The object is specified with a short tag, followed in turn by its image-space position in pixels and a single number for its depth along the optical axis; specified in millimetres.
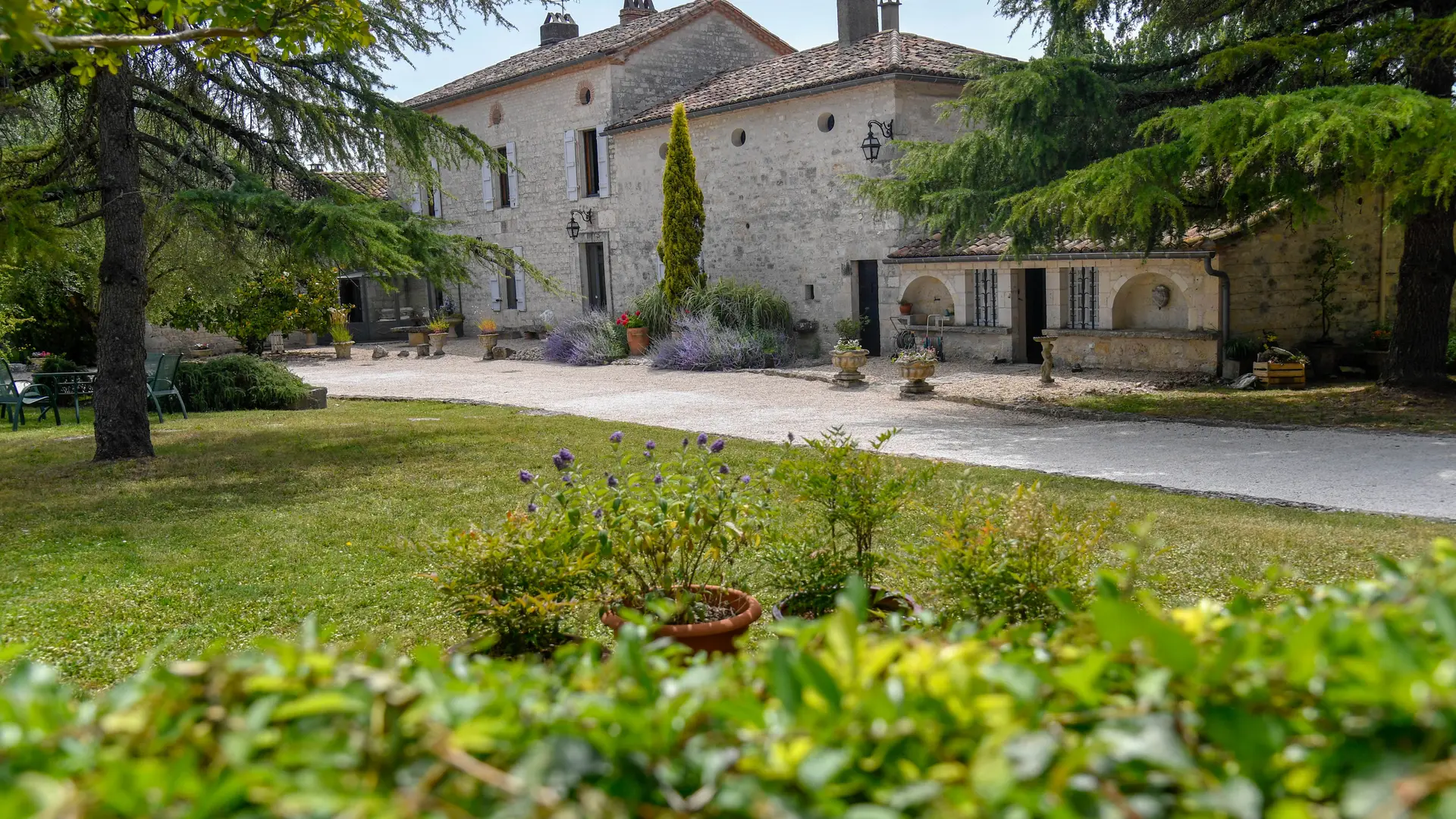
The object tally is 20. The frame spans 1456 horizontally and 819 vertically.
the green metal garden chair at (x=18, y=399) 13211
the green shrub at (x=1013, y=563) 3838
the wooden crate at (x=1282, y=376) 13281
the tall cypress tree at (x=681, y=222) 20781
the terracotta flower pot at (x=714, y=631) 4055
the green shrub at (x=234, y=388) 15719
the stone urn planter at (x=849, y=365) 15594
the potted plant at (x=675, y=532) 4203
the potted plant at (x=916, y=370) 14336
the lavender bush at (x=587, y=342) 21266
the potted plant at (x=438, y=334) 25422
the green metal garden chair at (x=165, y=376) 13656
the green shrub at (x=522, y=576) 4172
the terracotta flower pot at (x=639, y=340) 21391
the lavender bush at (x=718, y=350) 18547
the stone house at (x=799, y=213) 14516
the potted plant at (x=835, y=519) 4477
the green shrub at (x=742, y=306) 19734
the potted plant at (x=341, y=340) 25297
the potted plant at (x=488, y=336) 23500
